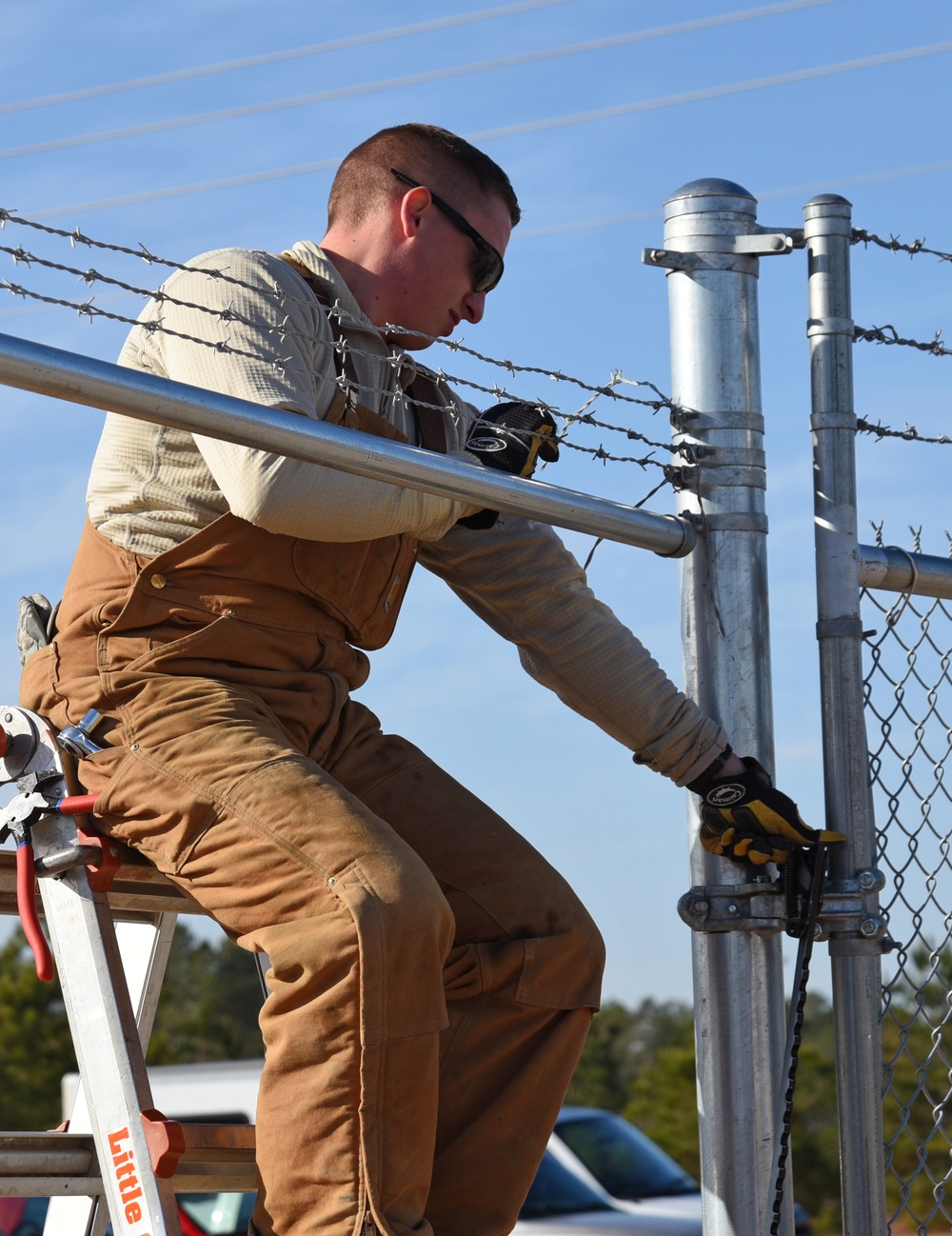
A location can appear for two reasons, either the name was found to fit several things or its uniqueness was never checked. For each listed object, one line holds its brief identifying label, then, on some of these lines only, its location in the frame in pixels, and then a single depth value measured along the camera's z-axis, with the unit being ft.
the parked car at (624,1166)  83.16
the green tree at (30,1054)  253.49
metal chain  17.22
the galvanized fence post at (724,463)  18.35
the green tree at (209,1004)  294.80
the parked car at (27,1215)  77.65
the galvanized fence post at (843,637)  17.61
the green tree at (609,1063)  323.14
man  14.51
